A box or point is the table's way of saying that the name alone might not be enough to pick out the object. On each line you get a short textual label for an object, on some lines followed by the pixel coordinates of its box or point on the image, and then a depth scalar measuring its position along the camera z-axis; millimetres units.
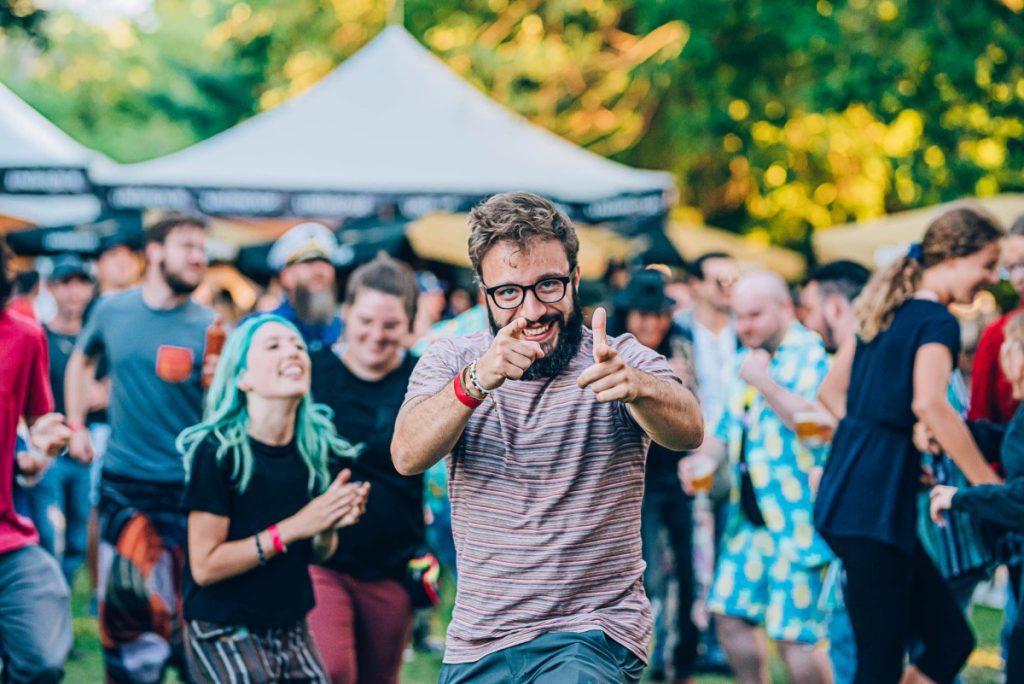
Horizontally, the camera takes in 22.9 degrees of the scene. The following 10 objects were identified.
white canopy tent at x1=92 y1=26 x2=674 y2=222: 25099
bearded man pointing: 6588
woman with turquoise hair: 8922
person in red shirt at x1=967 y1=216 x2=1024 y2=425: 11215
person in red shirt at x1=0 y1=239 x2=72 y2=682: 9470
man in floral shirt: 11605
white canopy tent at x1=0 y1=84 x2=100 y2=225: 23527
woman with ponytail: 9852
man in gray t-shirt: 11518
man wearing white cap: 13336
